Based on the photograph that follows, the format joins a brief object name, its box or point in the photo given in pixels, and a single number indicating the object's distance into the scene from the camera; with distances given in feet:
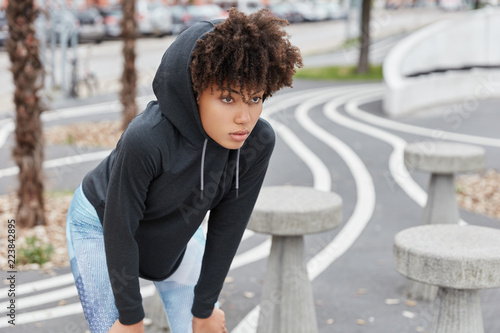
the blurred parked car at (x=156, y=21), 124.06
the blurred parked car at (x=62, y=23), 58.65
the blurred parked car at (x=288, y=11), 162.81
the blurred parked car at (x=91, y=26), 118.01
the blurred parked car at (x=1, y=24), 94.00
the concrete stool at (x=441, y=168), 20.06
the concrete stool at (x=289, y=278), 15.12
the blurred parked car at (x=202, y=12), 136.98
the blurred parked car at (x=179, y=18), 130.11
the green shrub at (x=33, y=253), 20.86
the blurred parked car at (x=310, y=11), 174.40
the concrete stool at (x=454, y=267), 12.67
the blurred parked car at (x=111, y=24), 117.70
